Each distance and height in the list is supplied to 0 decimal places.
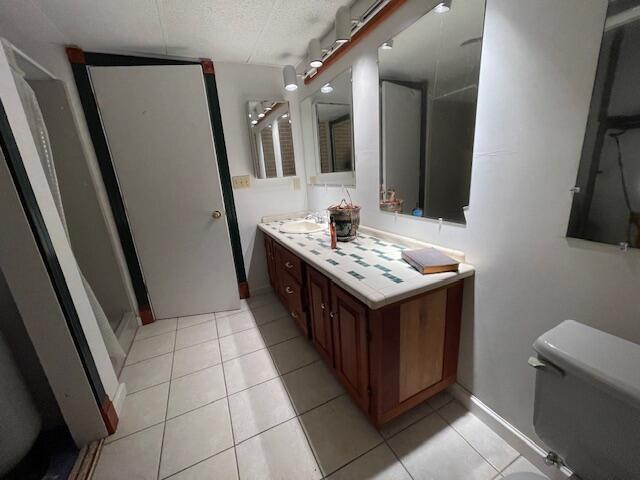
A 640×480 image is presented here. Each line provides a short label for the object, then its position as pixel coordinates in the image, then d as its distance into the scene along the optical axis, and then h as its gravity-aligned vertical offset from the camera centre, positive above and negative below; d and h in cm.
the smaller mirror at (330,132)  185 +31
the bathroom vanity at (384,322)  104 -68
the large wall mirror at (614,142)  66 +2
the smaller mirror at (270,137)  237 +36
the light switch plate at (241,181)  241 -4
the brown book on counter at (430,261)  111 -43
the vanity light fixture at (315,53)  169 +77
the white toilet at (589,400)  59 -62
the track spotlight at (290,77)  198 +73
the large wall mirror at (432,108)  106 +26
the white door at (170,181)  190 +1
